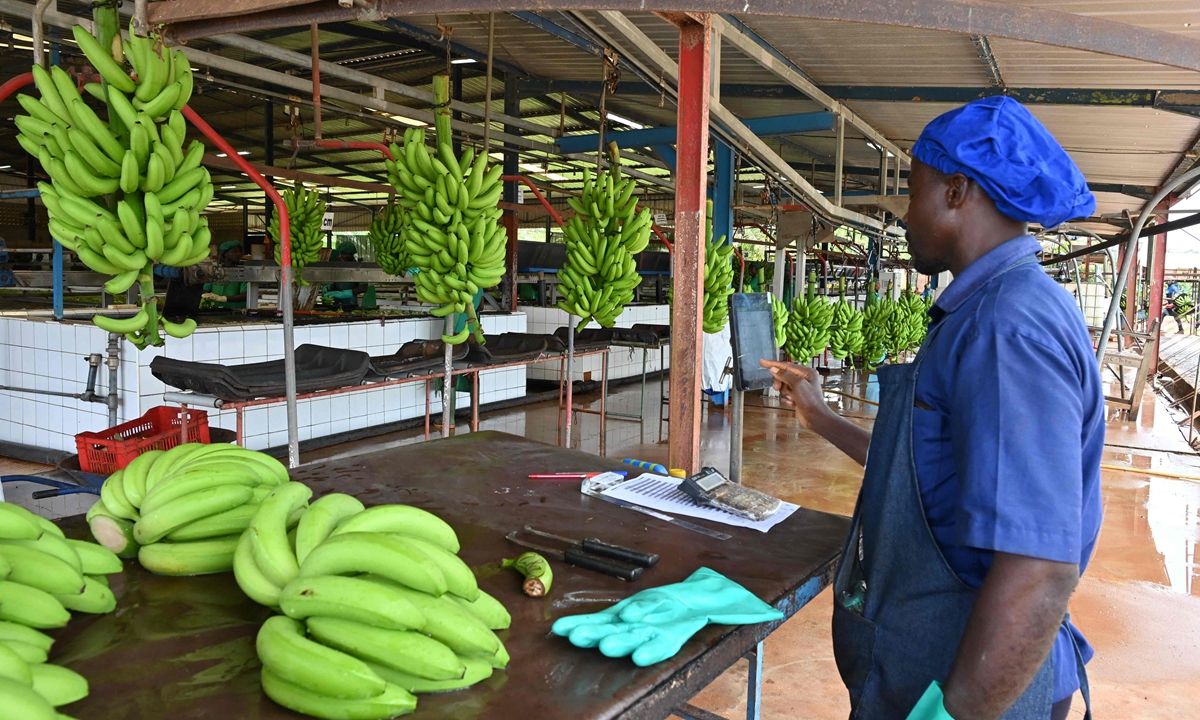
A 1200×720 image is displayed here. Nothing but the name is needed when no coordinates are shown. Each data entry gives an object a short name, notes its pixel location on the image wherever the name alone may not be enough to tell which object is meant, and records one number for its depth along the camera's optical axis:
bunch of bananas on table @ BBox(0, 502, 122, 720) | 0.99
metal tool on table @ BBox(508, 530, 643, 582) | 1.64
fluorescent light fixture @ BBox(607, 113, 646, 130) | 9.15
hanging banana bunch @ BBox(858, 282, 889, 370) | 9.96
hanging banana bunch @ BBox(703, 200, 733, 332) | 6.42
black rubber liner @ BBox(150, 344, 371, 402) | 3.78
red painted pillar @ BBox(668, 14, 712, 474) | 2.91
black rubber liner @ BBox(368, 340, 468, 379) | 4.67
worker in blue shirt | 1.16
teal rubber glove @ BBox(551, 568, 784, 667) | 1.31
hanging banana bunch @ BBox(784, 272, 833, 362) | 8.37
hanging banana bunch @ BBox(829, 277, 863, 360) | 9.06
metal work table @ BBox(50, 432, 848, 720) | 1.16
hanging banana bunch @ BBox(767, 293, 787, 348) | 5.93
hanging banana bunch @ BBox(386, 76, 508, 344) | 3.71
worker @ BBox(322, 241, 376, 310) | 9.67
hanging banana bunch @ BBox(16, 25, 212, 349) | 2.41
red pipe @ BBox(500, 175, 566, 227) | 5.33
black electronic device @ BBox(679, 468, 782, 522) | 2.10
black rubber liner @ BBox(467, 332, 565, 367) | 5.56
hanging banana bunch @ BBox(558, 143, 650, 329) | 5.12
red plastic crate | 3.95
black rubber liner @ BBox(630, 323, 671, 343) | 7.98
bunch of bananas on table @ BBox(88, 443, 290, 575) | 1.50
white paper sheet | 2.08
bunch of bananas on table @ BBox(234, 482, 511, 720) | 1.07
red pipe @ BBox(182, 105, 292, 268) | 2.83
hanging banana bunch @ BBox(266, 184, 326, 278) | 7.25
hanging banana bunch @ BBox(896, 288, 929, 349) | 10.70
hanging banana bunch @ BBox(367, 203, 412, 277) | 7.76
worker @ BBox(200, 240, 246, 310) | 7.82
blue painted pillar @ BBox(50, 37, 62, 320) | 4.85
